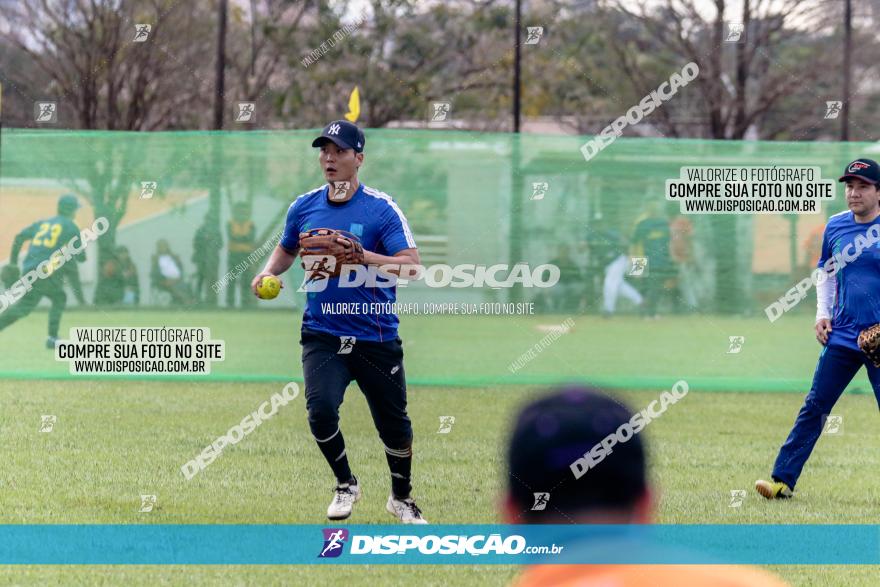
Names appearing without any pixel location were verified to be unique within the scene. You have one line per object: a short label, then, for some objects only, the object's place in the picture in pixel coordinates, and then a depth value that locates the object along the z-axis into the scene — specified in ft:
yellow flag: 104.87
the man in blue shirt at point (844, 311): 52.85
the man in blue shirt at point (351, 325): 46.73
